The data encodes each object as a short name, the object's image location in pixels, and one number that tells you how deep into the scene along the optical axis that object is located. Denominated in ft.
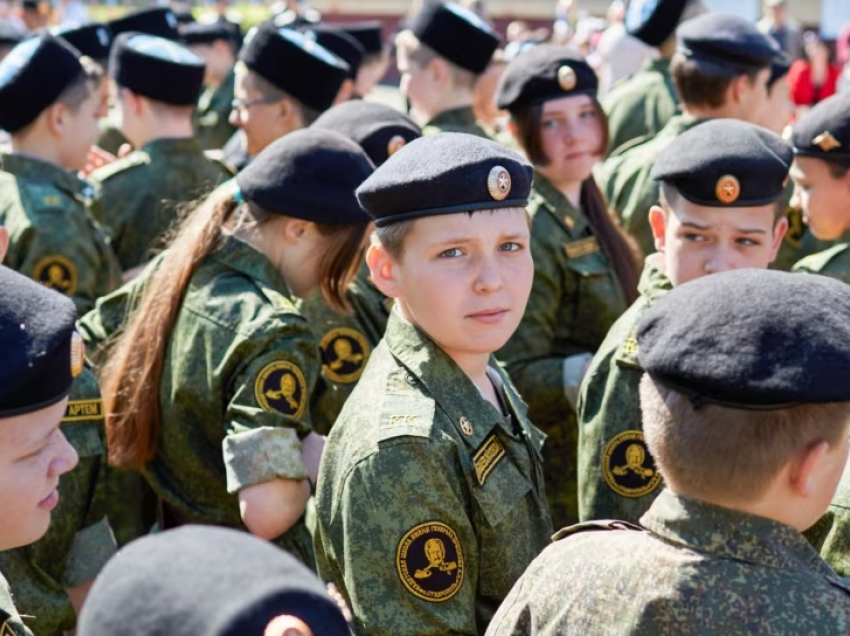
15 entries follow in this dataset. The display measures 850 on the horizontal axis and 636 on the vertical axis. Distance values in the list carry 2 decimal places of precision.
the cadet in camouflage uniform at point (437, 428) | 8.42
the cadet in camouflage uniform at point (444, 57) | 22.04
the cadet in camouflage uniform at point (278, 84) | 20.04
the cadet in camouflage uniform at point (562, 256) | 14.92
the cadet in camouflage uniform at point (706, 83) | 18.42
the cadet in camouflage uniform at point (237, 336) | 11.30
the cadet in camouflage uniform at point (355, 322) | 13.74
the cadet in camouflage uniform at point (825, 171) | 14.97
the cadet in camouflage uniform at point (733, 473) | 6.42
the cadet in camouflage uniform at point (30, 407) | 6.90
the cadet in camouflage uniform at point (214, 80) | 32.78
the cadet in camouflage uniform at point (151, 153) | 19.71
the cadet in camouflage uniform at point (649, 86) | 23.68
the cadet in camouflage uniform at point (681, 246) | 10.87
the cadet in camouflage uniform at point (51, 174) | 16.39
